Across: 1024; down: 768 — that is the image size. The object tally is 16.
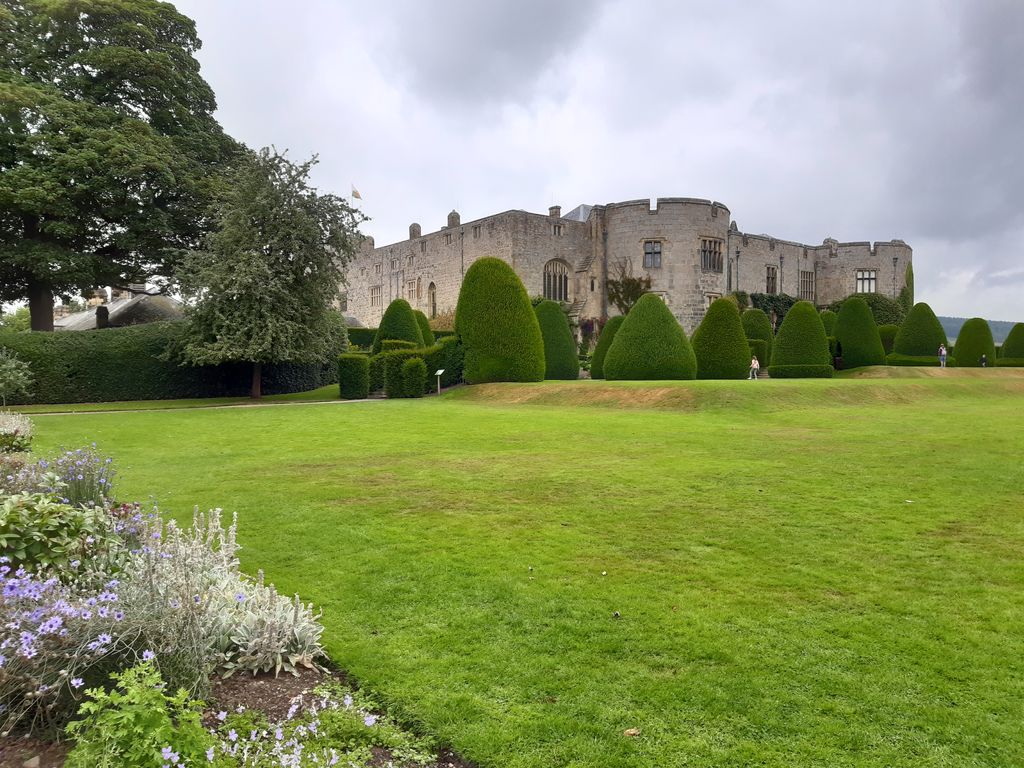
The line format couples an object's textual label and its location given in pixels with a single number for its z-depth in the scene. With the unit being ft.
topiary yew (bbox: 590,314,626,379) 94.32
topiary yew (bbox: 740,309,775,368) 110.22
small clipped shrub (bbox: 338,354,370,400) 74.90
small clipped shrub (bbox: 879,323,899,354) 120.06
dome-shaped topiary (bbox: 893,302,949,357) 102.47
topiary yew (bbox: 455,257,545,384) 74.43
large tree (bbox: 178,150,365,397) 68.44
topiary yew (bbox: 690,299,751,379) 79.97
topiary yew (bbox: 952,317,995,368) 101.60
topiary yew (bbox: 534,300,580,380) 87.30
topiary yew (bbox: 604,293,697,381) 73.31
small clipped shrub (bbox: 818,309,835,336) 122.72
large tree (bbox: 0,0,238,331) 73.31
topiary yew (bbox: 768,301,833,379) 87.66
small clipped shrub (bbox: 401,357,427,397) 73.00
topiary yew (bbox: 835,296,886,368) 98.12
